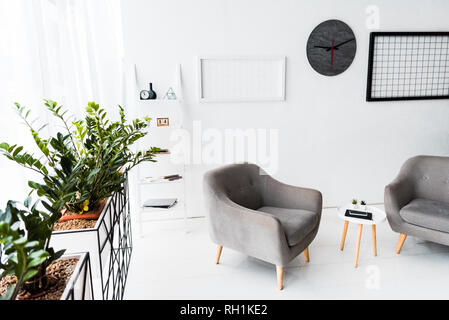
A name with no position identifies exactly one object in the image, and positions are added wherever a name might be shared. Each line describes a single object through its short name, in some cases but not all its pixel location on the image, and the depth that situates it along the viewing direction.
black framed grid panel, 3.41
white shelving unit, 3.09
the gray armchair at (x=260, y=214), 2.14
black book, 2.44
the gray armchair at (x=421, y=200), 2.42
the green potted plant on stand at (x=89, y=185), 1.19
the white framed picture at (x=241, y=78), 3.18
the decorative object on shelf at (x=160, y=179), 3.03
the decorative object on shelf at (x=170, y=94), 3.12
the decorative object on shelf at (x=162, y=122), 3.13
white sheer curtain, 1.34
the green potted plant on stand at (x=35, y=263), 0.77
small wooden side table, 2.39
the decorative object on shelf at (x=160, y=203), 3.01
